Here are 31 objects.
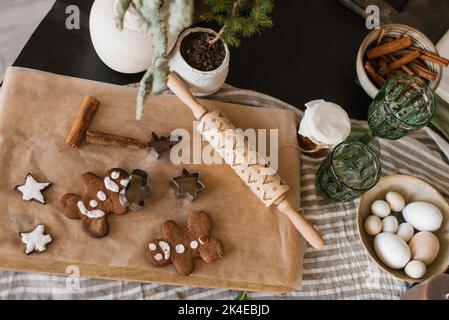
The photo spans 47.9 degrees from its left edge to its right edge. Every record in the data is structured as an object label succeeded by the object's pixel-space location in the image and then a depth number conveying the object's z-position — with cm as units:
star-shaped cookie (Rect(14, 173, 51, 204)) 79
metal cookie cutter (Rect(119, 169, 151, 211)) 82
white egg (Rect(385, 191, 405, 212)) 91
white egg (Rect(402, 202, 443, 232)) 89
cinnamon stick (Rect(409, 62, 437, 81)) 98
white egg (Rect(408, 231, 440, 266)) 87
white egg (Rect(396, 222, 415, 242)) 89
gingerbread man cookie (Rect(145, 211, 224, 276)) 81
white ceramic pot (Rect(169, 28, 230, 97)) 87
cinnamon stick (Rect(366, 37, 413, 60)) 98
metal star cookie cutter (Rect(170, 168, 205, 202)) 85
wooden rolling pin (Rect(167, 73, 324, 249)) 85
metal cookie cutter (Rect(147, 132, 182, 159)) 86
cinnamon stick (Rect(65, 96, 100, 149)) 83
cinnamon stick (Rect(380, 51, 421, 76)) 98
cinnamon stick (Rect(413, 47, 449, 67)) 96
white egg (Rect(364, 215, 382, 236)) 89
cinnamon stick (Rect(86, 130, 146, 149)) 84
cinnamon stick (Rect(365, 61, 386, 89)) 98
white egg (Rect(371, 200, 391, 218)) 90
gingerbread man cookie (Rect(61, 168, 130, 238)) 80
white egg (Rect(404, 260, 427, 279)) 85
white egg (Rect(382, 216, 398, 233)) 89
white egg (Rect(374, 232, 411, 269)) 86
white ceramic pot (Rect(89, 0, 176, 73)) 82
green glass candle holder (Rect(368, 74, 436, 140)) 90
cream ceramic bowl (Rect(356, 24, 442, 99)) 97
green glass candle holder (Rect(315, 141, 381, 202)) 88
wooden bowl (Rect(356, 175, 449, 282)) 87
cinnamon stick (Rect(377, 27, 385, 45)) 98
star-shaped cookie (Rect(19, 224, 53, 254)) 76
